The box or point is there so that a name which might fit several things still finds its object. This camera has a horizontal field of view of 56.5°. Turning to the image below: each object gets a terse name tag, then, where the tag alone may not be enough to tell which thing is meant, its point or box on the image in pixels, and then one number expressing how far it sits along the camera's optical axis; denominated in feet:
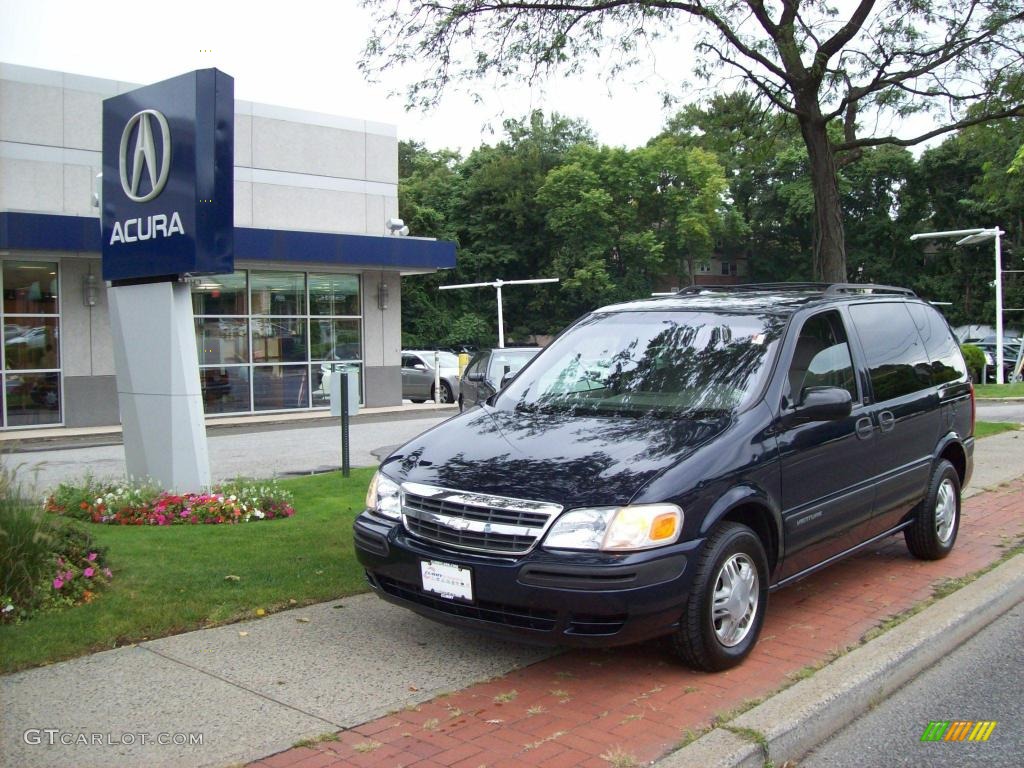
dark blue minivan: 13.94
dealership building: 60.64
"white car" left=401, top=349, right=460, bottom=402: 88.69
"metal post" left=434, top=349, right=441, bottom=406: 86.89
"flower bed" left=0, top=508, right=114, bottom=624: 16.85
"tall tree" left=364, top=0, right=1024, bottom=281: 38.75
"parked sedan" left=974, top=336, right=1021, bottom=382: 126.52
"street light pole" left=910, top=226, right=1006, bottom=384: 89.59
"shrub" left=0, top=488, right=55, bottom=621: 16.78
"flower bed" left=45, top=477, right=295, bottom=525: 26.35
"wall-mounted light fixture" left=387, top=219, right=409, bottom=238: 75.20
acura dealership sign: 27.45
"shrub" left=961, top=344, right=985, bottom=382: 92.23
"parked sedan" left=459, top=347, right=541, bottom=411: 54.51
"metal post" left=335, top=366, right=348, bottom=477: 36.17
